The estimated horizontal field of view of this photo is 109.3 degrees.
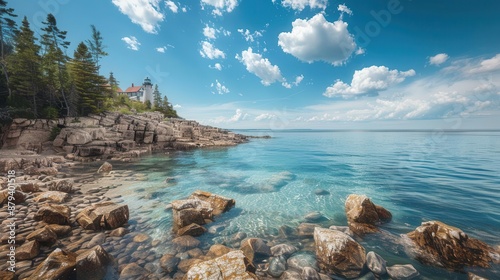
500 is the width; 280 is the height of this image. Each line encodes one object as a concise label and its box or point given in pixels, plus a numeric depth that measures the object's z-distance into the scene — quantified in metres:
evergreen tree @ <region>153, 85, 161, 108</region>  78.62
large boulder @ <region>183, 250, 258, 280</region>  4.41
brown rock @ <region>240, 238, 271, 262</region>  5.95
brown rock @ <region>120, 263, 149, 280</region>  4.99
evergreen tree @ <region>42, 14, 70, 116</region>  31.50
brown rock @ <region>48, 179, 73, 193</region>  11.59
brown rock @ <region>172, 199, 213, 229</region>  7.79
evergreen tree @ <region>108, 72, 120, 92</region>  72.62
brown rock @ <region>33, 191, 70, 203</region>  9.80
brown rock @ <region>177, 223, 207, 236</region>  7.18
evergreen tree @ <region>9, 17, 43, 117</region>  28.11
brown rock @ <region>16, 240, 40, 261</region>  5.32
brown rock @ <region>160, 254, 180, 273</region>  5.30
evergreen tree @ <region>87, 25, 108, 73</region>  47.31
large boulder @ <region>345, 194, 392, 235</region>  7.82
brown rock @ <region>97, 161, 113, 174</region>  18.03
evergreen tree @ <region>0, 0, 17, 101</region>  28.69
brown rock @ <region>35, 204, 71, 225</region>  7.44
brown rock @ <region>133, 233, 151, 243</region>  6.81
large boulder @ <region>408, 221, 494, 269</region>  5.47
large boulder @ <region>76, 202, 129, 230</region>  7.30
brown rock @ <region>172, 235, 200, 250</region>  6.47
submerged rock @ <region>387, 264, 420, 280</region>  5.06
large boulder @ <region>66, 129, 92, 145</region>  27.23
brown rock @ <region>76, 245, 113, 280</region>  4.78
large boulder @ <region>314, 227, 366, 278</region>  5.20
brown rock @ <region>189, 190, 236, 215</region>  9.86
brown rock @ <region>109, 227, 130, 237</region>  7.07
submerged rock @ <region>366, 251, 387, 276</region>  5.20
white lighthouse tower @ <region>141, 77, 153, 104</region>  89.38
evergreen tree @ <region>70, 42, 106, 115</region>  35.00
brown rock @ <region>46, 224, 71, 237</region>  6.75
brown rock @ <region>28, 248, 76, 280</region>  4.30
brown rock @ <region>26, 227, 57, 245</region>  6.04
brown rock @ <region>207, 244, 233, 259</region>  5.96
